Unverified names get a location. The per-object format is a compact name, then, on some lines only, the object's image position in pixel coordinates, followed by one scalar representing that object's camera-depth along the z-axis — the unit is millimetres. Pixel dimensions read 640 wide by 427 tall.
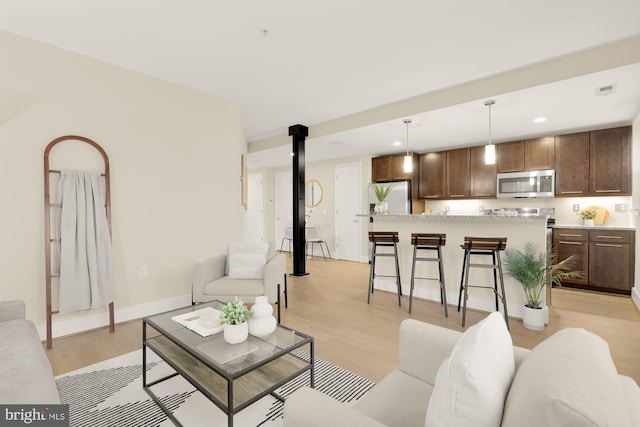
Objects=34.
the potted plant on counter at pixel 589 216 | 4582
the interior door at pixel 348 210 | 6754
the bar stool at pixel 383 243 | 3705
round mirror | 7515
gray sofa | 1219
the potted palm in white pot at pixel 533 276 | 2899
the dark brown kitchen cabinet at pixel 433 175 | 5820
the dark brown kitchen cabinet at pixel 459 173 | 5527
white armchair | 2807
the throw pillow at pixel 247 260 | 3025
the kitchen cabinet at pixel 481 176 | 5277
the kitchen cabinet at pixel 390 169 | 6059
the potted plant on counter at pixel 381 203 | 4523
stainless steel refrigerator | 5969
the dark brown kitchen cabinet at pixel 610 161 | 4207
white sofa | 606
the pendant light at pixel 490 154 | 3561
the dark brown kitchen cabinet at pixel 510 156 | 5004
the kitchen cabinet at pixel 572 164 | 4496
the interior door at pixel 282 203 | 8031
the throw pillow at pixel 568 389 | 584
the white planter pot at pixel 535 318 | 2896
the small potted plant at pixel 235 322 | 1634
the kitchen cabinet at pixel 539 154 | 4750
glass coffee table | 1403
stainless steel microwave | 4750
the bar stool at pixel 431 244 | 3393
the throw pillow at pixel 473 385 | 751
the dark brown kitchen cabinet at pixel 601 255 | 4102
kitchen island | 3209
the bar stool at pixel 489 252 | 3000
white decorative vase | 1736
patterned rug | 1646
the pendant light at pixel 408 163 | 4137
